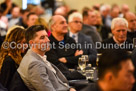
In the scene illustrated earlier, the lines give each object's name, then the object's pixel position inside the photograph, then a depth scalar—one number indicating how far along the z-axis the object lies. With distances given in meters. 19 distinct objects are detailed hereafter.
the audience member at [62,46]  6.92
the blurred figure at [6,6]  14.46
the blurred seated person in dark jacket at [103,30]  12.68
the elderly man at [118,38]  7.31
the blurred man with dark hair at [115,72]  2.61
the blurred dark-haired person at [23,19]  10.97
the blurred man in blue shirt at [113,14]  15.54
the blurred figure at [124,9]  17.32
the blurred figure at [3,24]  9.79
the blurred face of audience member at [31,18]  10.29
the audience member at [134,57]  4.20
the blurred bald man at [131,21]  9.14
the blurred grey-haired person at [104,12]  15.67
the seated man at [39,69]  4.45
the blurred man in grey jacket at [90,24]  9.67
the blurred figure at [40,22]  9.51
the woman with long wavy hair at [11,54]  4.99
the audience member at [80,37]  7.85
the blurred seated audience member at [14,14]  13.38
